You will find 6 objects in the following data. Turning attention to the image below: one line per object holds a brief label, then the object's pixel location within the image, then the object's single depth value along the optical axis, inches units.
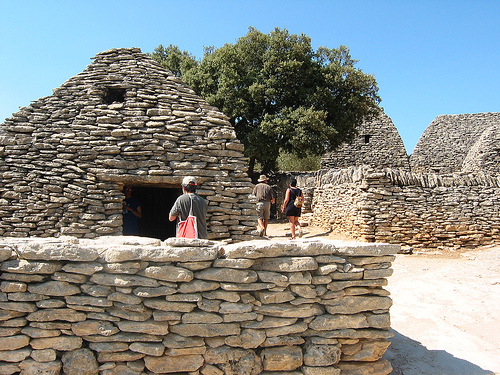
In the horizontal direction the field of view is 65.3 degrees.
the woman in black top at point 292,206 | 396.2
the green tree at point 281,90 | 720.3
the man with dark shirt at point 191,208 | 195.9
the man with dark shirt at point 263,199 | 408.2
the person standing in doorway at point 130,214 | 302.0
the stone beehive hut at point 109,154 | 274.4
